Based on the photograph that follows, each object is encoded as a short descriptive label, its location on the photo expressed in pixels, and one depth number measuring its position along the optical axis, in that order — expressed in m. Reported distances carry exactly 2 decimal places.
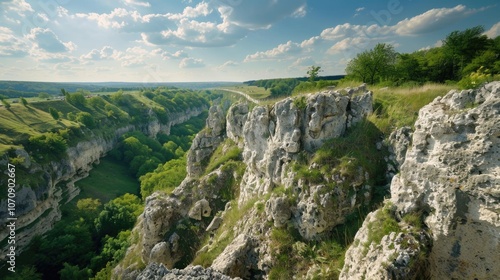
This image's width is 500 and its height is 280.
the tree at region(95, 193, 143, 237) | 43.25
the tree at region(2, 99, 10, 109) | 73.76
